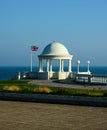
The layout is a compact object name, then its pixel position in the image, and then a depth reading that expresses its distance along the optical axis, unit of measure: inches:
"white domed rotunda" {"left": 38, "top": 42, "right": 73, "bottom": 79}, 2012.7
